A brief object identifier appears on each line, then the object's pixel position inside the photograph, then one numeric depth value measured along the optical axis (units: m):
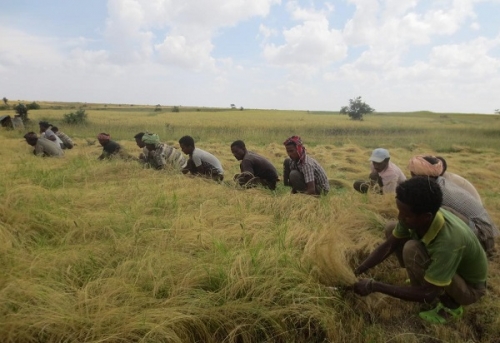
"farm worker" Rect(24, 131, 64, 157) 6.98
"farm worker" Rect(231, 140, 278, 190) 4.51
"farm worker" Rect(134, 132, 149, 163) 5.85
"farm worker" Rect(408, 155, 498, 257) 2.54
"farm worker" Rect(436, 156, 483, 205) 3.05
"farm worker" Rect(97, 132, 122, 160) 6.47
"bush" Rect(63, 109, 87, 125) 16.38
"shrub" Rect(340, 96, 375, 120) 30.75
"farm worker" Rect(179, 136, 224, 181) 5.03
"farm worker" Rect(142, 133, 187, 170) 5.48
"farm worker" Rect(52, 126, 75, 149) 8.99
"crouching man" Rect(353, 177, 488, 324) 1.74
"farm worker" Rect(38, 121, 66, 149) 8.12
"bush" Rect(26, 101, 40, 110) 27.83
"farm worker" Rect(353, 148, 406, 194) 3.86
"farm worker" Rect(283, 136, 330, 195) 3.96
